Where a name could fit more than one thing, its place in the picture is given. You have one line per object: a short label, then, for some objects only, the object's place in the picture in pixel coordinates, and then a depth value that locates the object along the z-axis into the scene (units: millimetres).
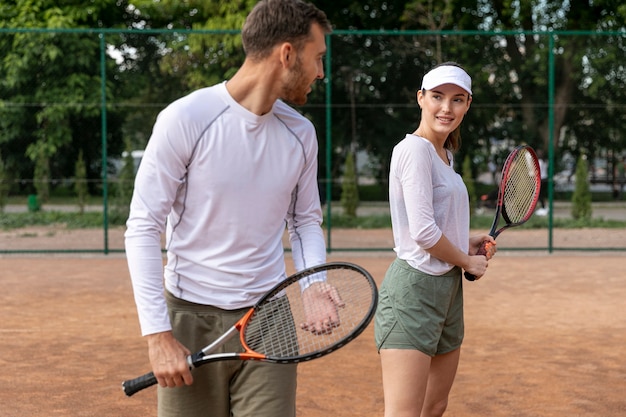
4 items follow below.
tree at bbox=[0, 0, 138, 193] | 11125
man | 2229
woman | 2982
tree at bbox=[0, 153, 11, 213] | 11109
